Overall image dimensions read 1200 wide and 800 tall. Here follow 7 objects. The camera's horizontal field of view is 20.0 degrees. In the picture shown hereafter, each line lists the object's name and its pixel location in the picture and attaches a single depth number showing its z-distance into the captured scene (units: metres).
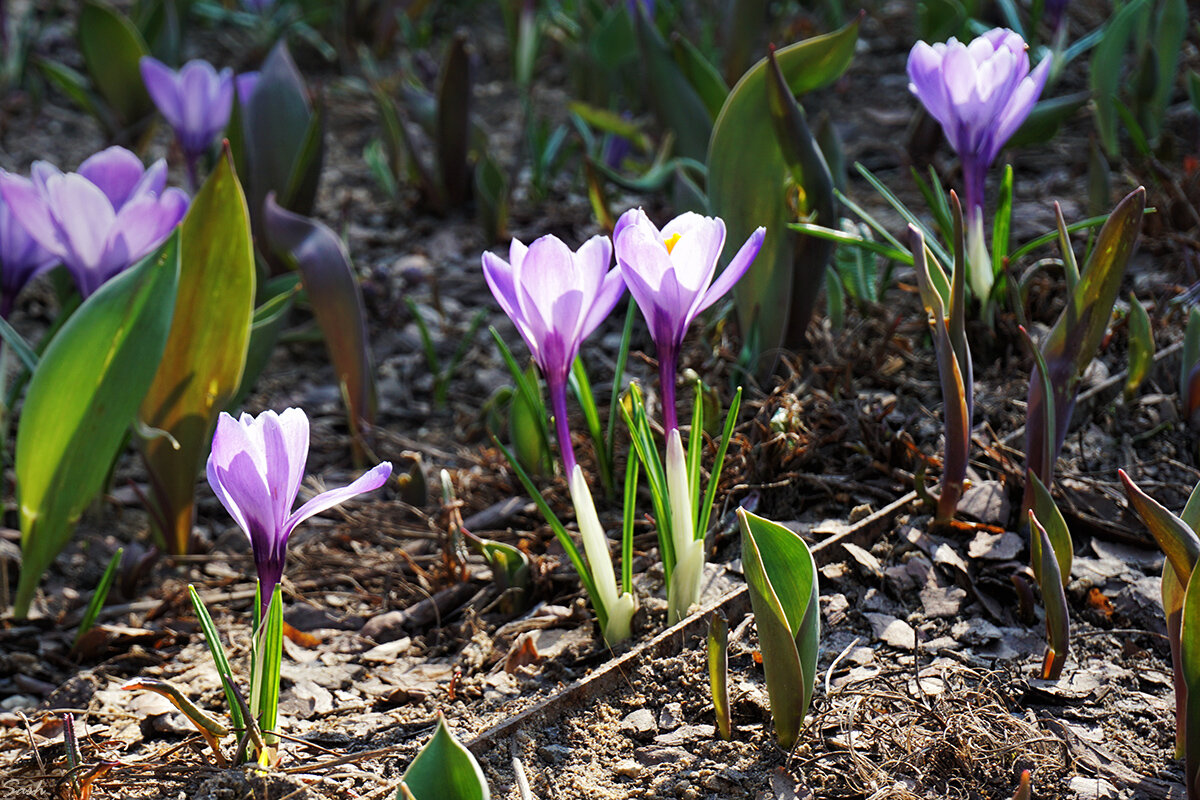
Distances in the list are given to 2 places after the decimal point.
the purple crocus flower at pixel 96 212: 1.24
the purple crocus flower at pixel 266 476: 1.09
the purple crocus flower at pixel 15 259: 1.28
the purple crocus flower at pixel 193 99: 1.43
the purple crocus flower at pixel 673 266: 1.12
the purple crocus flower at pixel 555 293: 1.12
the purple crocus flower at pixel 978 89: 1.21
